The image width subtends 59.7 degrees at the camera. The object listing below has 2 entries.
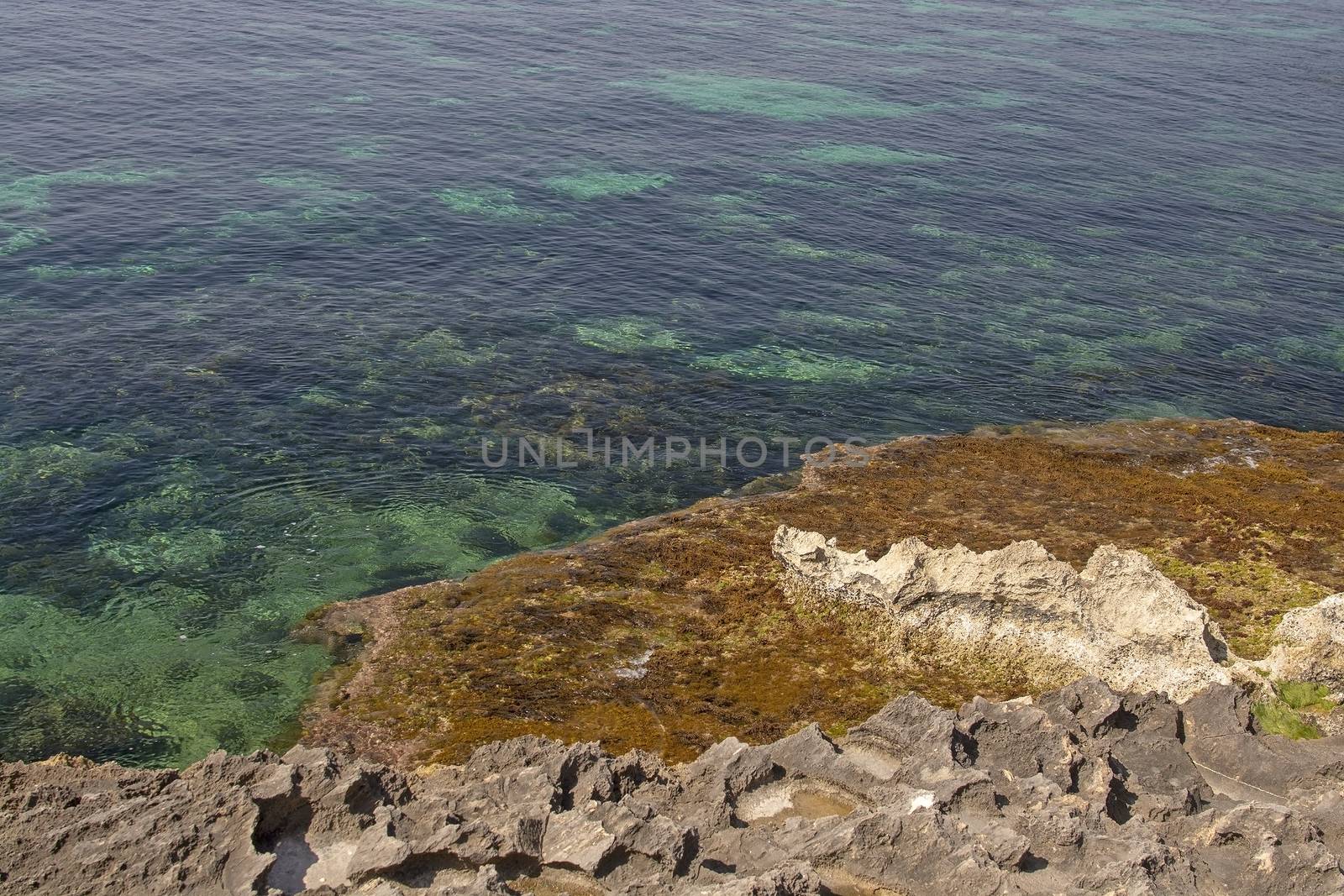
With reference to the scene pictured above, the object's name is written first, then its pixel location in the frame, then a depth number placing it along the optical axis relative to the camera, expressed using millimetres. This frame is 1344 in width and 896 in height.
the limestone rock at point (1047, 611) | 38281
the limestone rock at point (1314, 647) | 37188
